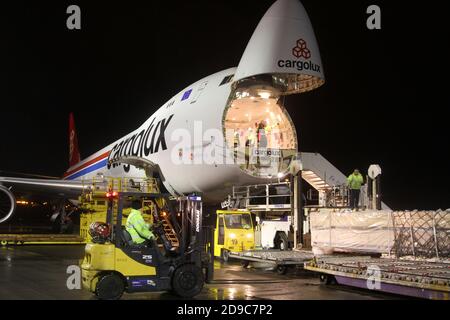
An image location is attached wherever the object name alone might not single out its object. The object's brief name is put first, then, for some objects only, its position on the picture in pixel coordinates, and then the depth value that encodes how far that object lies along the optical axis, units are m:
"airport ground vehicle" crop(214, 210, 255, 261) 16.42
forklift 8.54
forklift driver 8.55
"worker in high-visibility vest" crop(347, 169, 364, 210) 15.48
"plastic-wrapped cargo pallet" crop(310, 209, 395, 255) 12.22
